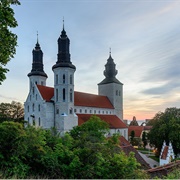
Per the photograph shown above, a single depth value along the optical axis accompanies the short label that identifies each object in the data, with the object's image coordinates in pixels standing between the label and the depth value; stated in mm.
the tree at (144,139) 46950
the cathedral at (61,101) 32875
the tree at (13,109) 51341
